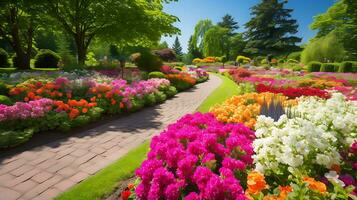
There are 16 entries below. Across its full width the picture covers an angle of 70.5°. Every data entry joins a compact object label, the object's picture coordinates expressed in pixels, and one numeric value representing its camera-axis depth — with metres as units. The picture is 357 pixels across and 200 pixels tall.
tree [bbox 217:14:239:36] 70.06
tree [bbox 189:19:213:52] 64.69
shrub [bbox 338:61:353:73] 23.34
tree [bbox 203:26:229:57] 58.77
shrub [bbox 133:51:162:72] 17.25
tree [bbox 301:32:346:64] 32.50
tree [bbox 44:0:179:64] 15.34
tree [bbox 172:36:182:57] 88.88
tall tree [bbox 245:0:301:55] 50.66
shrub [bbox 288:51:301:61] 42.98
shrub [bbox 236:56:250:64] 45.12
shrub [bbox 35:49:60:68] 26.36
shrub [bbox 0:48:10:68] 25.91
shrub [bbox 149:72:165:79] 14.82
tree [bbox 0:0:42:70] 18.17
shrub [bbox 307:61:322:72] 25.77
